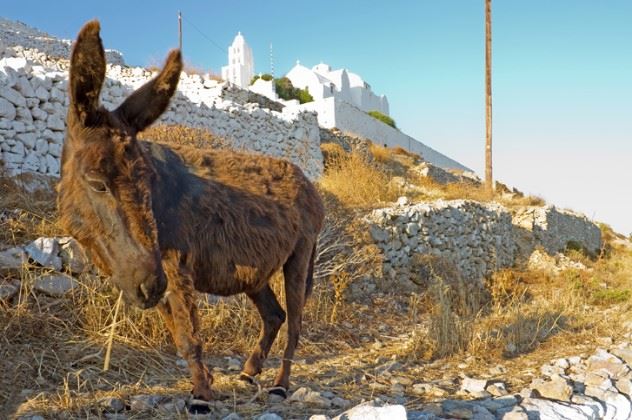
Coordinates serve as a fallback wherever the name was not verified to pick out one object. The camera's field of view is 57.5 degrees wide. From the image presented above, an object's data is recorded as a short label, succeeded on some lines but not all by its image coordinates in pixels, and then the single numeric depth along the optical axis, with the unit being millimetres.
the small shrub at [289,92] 42188
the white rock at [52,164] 9664
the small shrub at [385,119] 43219
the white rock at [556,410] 3896
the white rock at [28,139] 9227
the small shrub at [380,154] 24861
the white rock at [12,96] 9047
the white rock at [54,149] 9812
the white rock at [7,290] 4887
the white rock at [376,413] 2926
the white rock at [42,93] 9703
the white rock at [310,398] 3811
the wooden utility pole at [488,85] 22641
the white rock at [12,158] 8828
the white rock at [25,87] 9398
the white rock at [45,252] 5355
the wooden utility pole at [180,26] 36750
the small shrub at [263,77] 48688
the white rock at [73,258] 5515
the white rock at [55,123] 9930
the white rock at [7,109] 8977
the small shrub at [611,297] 9781
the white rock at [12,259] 5215
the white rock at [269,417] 3271
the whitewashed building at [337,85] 48562
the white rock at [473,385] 4617
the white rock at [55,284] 5184
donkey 2686
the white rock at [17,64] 9492
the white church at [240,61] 60875
